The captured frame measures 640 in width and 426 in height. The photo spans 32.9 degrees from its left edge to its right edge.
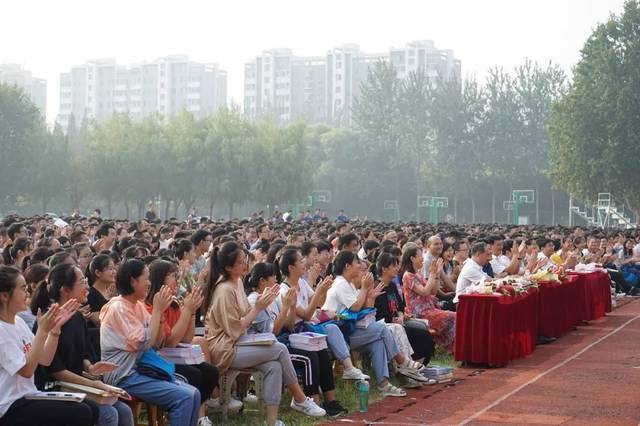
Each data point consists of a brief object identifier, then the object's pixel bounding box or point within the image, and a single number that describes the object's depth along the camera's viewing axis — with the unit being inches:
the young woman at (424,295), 497.7
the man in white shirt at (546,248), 714.2
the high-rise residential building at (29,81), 7017.7
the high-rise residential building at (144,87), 6284.5
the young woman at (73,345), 277.1
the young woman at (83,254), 445.9
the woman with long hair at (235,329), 348.2
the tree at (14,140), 2230.6
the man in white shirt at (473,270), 521.0
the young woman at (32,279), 320.8
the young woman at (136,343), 301.1
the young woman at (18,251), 484.6
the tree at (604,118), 1819.6
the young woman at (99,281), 334.3
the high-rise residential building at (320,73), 5846.5
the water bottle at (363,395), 379.2
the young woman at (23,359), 254.7
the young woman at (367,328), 414.0
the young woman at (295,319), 371.2
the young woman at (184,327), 315.9
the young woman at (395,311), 448.8
